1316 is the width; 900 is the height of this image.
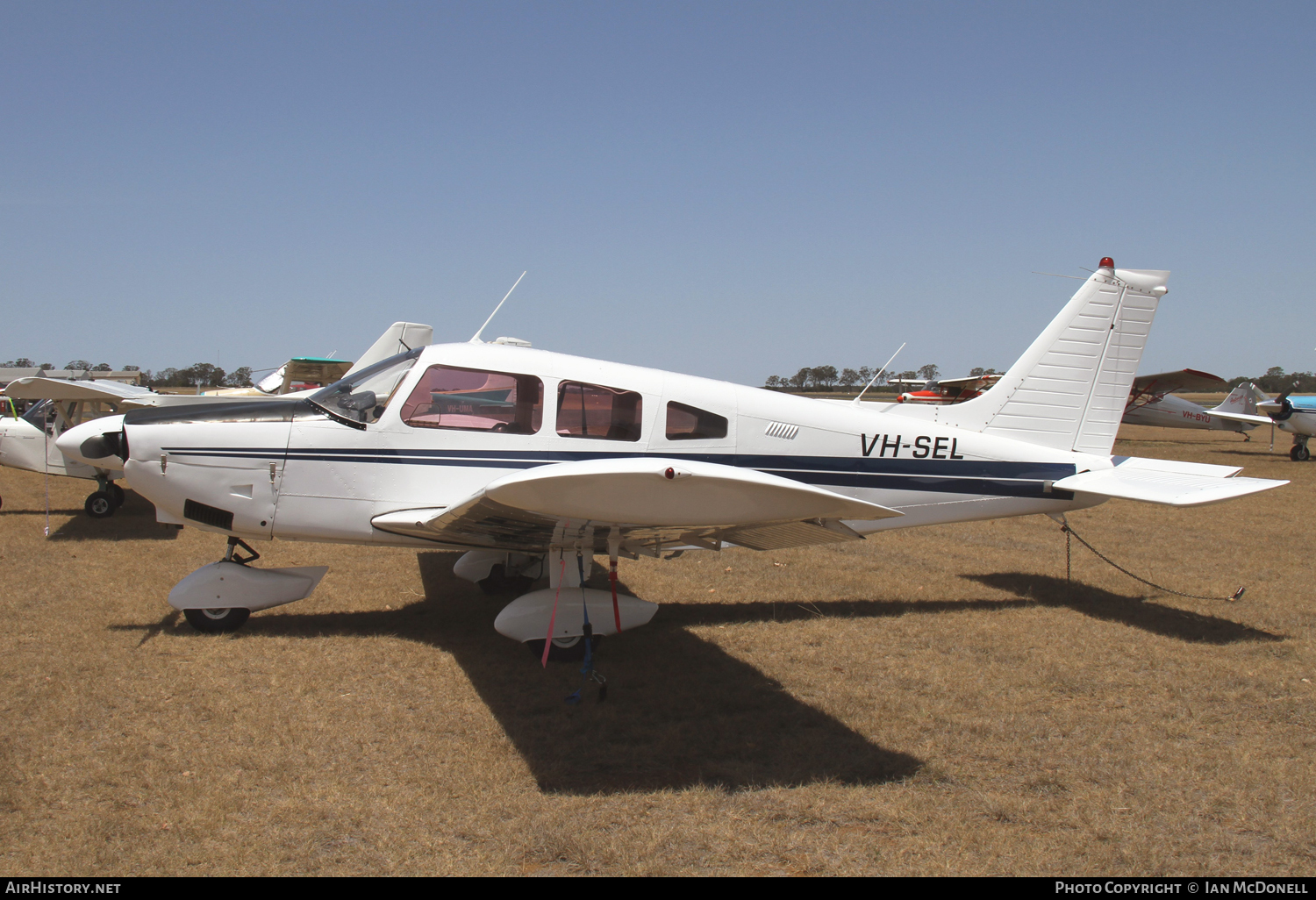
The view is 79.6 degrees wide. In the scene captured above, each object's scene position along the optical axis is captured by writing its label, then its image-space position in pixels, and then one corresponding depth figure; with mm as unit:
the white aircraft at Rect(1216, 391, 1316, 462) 21688
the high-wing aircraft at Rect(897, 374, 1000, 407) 30531
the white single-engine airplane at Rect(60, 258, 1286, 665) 4992
